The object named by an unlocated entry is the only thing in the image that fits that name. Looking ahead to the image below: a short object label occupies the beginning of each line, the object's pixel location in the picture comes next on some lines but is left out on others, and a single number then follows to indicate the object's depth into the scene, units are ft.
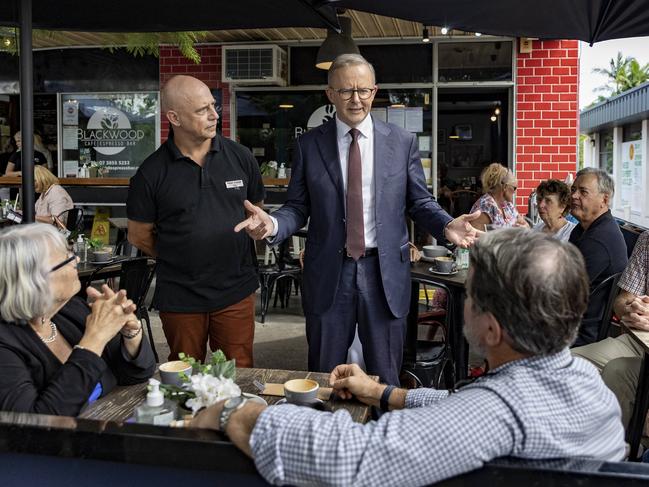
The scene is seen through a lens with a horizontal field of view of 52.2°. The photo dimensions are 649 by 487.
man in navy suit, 9.50
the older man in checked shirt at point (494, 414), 3.70
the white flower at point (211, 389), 5.43
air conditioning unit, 29.09
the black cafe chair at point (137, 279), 14.64
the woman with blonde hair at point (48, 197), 24.26
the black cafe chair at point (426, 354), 11.30
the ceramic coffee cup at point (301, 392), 5.95
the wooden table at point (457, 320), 13.16
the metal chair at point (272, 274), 21.54
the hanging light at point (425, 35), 26.71
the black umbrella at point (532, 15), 11.19
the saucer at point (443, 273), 13.85
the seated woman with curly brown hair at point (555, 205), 15.61
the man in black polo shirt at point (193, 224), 9.95
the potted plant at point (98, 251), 16.93
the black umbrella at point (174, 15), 11.36
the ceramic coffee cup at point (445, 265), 13.91
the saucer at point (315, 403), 5.99
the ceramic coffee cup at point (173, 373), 6.38
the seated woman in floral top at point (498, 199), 19.16
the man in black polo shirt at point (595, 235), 11.85
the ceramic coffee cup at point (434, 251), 15.51
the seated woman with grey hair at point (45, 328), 5.64
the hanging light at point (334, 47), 21.31
